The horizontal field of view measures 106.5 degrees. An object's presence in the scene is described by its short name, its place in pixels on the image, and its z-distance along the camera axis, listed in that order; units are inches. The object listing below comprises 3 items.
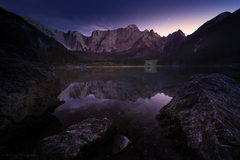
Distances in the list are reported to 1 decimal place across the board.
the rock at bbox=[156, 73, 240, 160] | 114.8
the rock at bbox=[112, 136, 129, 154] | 142.9
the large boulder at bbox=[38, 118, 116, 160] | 118.7
